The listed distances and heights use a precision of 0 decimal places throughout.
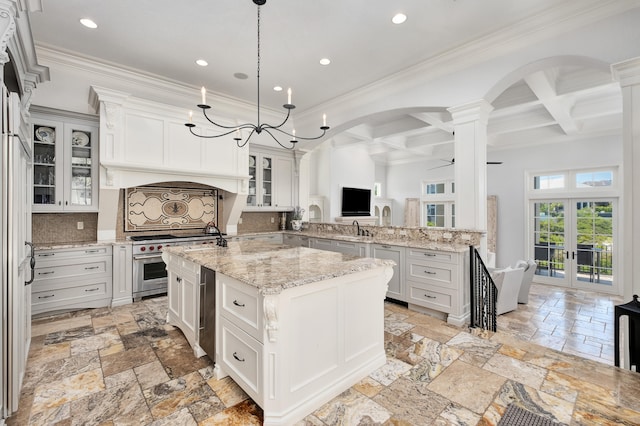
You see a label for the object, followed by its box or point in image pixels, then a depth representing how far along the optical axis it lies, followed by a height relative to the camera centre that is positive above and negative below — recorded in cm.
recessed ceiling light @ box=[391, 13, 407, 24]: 293 +199
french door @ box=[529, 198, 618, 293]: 609 -62
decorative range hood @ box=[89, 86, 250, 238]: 382 +94
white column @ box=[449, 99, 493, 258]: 356 +61
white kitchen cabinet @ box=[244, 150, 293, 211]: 566 +65
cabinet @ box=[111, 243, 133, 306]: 393 -82
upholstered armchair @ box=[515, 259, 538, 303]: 517 -115
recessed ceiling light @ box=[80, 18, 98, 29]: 302 +200
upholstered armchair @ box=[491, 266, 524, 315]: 452 -116
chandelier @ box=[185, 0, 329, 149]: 229 +89
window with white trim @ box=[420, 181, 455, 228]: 850 +30
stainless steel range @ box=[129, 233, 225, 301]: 407 -73
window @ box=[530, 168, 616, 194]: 611 +74
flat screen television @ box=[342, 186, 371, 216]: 788 +35
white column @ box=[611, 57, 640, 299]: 245 +35
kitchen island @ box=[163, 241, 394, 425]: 173 -75
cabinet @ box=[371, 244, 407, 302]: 394 -73
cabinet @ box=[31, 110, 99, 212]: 366 +65
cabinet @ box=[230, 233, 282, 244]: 524 -44
